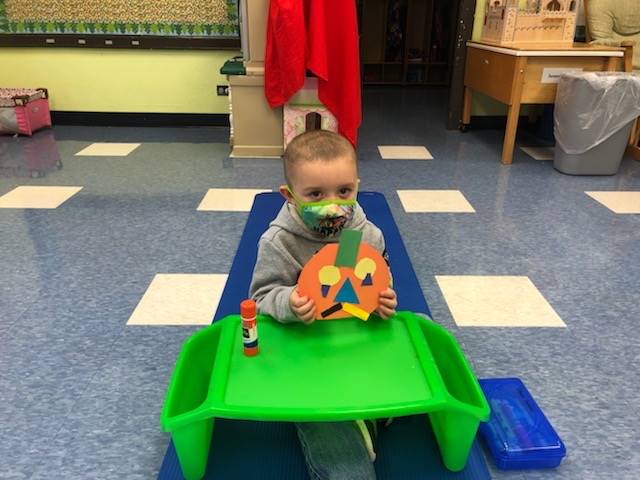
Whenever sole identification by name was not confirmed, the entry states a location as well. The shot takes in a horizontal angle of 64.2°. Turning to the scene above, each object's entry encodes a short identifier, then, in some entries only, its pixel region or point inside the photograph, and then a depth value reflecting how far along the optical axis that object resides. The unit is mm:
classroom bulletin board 2807
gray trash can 2072
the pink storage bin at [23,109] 2701
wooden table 2211
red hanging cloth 2096
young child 709
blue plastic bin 841
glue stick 714
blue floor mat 731
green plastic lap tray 633
